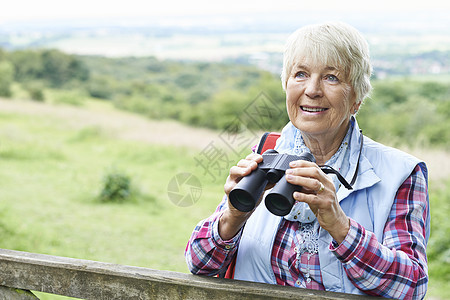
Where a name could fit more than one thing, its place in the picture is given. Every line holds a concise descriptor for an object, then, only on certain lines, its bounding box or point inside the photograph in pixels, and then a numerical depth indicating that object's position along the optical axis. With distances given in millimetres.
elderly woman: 1464
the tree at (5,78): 23625
